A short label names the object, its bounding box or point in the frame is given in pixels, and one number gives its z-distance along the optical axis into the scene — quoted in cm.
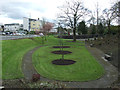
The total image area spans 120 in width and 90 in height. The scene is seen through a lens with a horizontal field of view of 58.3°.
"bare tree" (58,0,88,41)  2944
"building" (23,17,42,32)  8282
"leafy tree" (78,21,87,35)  4679
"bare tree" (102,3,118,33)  2278
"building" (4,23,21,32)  9639
